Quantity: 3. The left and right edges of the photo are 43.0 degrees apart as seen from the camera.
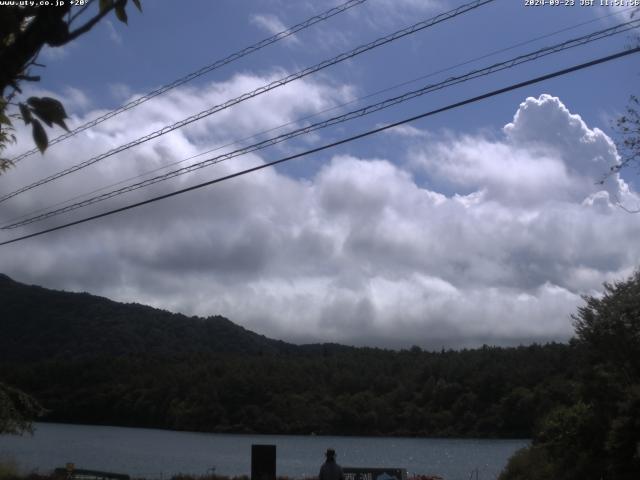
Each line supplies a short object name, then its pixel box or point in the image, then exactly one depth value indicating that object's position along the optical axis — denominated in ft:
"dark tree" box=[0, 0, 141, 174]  11.91
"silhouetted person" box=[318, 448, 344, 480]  46.29
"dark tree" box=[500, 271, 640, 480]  61.16
